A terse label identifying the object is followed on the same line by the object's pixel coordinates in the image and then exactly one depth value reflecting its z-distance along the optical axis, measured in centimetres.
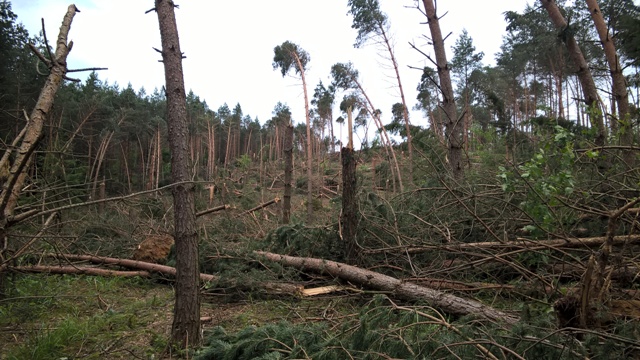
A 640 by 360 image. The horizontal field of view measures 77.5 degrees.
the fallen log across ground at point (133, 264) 619
